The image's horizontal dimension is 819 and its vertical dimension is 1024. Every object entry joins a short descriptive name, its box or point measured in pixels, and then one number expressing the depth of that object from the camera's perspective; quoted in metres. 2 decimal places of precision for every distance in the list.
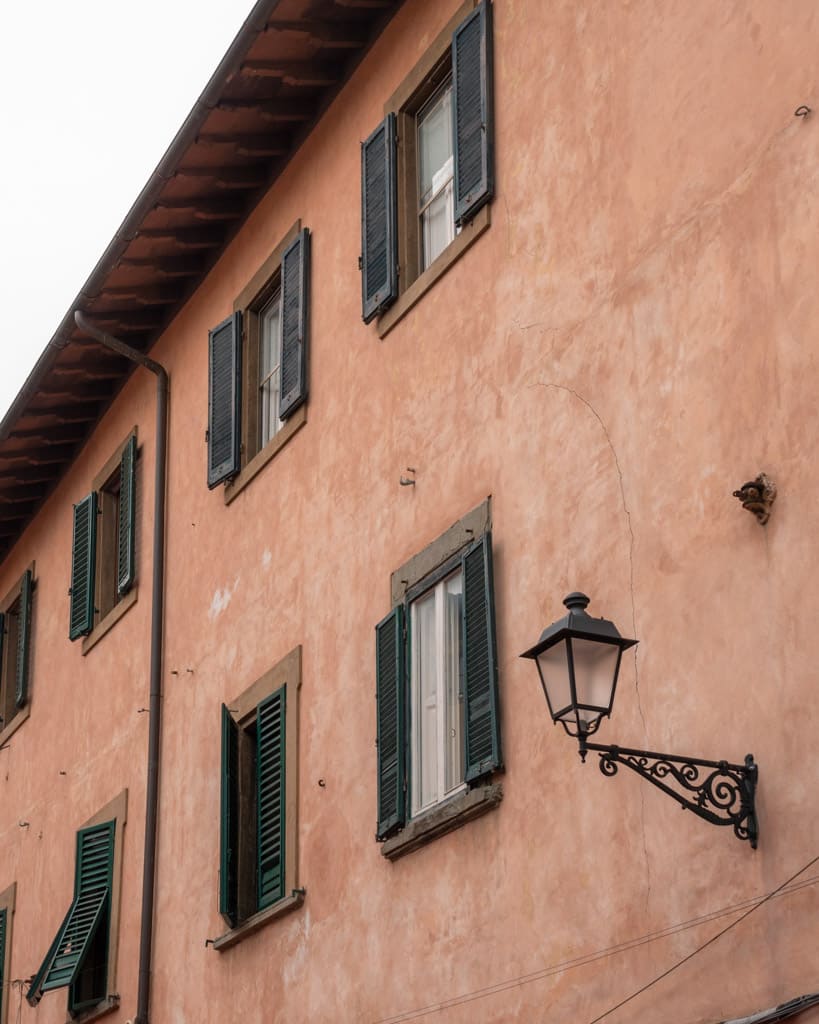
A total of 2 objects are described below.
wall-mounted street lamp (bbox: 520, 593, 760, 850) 7.62
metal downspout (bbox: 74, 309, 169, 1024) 13.60
